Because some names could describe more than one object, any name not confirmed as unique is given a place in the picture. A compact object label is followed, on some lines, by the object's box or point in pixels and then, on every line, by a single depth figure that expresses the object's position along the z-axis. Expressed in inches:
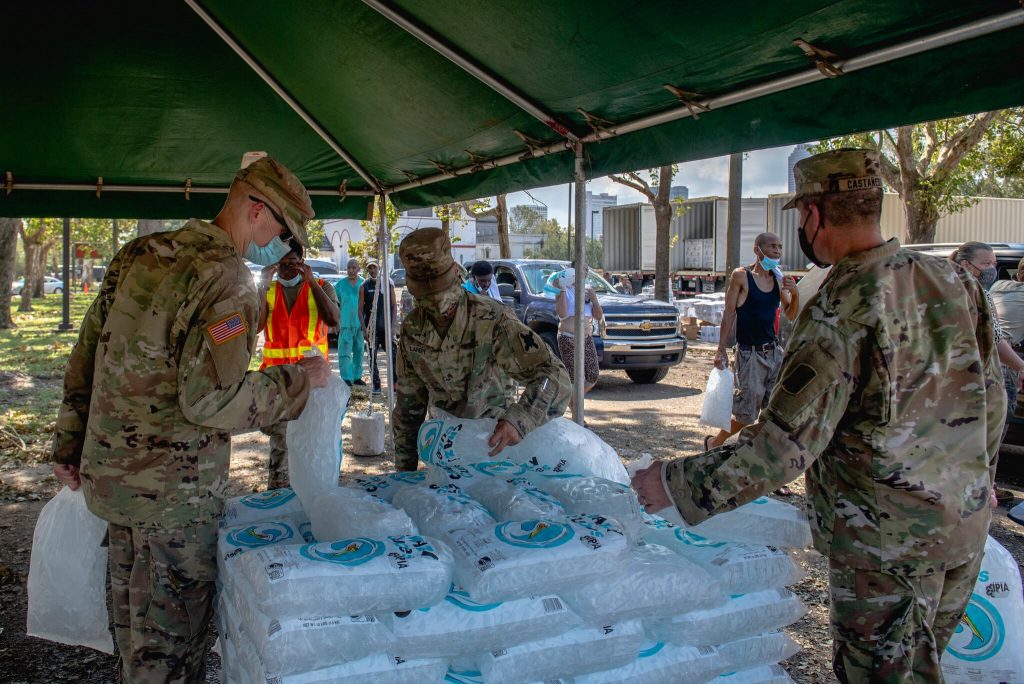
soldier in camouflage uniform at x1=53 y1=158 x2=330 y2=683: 82.7
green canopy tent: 93.6
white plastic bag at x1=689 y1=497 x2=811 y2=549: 92.9
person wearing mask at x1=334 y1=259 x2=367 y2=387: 420.5
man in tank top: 226.8
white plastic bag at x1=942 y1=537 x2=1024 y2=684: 98.3
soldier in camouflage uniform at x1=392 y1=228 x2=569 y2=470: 118.7
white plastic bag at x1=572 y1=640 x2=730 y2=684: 85.6
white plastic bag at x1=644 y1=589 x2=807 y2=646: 87.0
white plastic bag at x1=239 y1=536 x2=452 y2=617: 73.4
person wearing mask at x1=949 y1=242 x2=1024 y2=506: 196.4
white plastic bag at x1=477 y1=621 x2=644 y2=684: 80.3
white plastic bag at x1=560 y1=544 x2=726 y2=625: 83.4
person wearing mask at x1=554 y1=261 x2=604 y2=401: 332.8
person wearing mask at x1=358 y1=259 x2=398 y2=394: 376.9
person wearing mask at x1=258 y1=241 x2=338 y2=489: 236.8
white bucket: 269.7
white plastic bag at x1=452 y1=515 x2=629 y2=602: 80.0
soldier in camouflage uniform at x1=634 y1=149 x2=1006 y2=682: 68.4
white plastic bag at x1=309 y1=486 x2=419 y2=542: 86.7
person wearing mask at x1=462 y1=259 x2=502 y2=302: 337.1
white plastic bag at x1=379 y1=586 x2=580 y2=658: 78.0
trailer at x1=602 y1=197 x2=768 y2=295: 1093.1
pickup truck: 432.8
